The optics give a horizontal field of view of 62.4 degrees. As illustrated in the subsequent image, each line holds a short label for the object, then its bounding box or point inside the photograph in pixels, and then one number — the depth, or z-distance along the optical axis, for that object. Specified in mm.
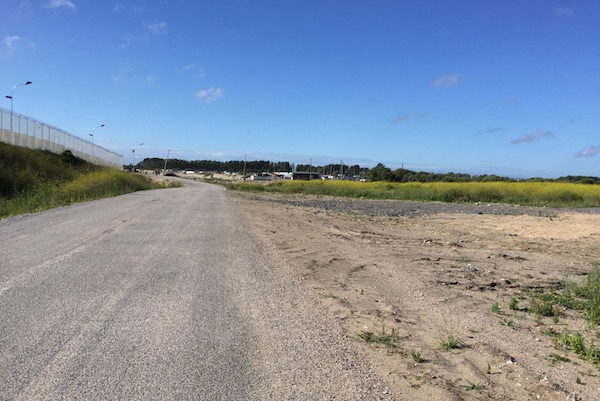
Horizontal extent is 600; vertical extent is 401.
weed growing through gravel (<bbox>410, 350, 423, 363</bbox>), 4839
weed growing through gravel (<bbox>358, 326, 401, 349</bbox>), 5308
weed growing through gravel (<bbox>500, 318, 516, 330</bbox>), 6100
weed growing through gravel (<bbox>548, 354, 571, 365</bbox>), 4920
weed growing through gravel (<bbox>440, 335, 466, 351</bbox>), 5199
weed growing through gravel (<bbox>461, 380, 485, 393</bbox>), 4219
